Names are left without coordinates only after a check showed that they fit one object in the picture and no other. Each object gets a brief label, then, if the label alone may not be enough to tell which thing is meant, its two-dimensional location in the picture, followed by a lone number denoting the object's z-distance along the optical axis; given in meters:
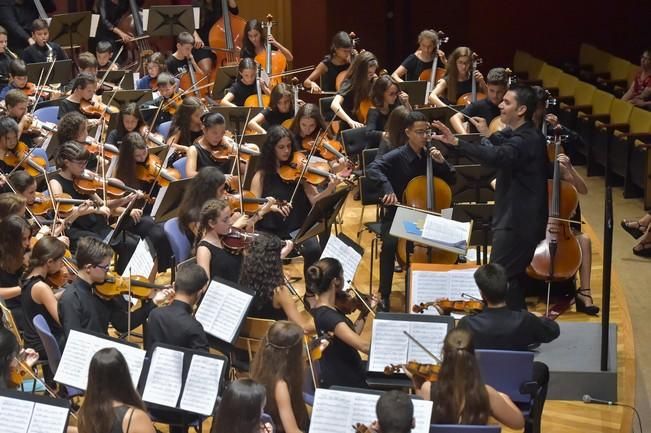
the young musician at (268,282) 10.39
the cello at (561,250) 12.50
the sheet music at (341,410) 8.00
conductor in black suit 10.79
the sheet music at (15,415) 7.89
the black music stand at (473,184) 13.17
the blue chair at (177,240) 12.15
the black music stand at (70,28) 21.41
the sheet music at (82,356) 8.72
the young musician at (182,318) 9.41
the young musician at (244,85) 18.17
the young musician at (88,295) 9.96
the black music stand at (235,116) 16.24
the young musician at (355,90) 16.94
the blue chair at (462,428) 7.71
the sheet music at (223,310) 9.61
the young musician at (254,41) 20.07
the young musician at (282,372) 8.65
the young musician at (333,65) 18.53
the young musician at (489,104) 15.47
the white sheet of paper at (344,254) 11.00
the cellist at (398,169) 12.94
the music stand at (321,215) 12.04
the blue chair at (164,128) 16.75
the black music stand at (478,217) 12.58
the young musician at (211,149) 14.43
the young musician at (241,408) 7.62
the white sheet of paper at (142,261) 11.26
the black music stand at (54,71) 19.12
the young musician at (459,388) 8.13
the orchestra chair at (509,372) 8.97
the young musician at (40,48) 20.70
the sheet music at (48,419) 7.82
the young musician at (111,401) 7.84
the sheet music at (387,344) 9.26
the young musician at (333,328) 9.66
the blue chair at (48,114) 17.09
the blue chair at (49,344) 9.50
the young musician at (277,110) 16.25
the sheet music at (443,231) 11.50
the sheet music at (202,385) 8.55
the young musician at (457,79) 17.43
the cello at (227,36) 21.61
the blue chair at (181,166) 14.58
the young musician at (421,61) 18.40
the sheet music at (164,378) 8.70
